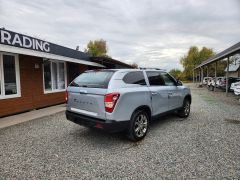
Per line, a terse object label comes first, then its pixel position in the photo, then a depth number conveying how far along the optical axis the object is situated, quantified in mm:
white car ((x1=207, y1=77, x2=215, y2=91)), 20309
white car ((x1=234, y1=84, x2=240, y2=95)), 11134
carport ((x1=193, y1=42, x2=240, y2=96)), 10398
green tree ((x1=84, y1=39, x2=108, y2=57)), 44003
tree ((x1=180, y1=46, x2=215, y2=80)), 46531
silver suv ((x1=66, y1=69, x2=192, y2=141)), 3514
